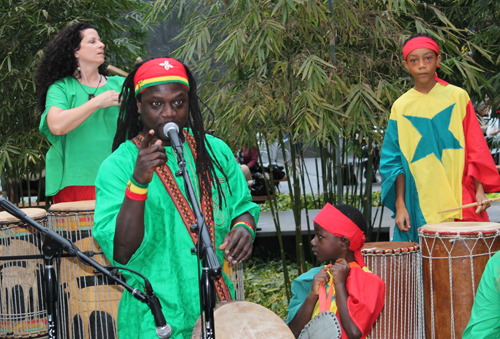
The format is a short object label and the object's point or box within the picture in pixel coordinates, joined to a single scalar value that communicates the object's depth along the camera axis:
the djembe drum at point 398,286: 3.28
